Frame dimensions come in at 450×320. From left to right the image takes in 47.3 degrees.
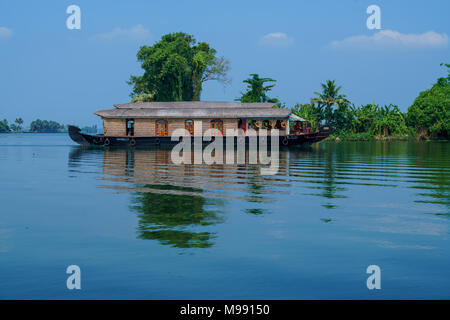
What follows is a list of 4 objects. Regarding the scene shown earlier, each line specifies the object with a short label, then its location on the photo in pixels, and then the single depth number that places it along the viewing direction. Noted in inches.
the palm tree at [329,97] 2539.4
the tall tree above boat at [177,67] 2226.9
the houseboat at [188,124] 1739.7
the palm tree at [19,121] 7042.3
